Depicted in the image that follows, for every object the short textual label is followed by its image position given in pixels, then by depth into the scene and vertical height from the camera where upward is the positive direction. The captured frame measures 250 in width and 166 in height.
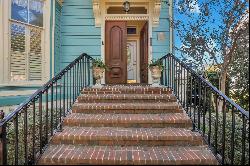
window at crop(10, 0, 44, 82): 3.47 +0.95
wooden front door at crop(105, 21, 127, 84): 4.97 +1.06
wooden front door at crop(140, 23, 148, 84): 4.95 +0.87
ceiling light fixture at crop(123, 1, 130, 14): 4.63 +2.17
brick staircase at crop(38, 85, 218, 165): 2.15 -0.78
